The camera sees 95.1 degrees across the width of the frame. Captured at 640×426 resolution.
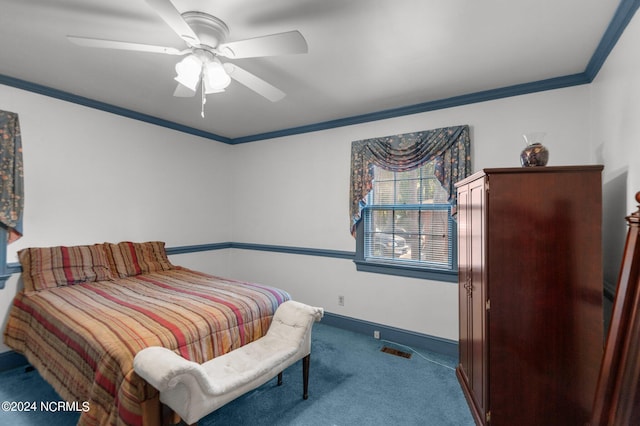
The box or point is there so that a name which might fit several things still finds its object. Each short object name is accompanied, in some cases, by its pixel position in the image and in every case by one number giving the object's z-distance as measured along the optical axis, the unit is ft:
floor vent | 9.36
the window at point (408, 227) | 9.69
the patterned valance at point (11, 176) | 8.20
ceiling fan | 4.97
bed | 4.96
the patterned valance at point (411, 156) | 9.07
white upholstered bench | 4.63
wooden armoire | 5.17
